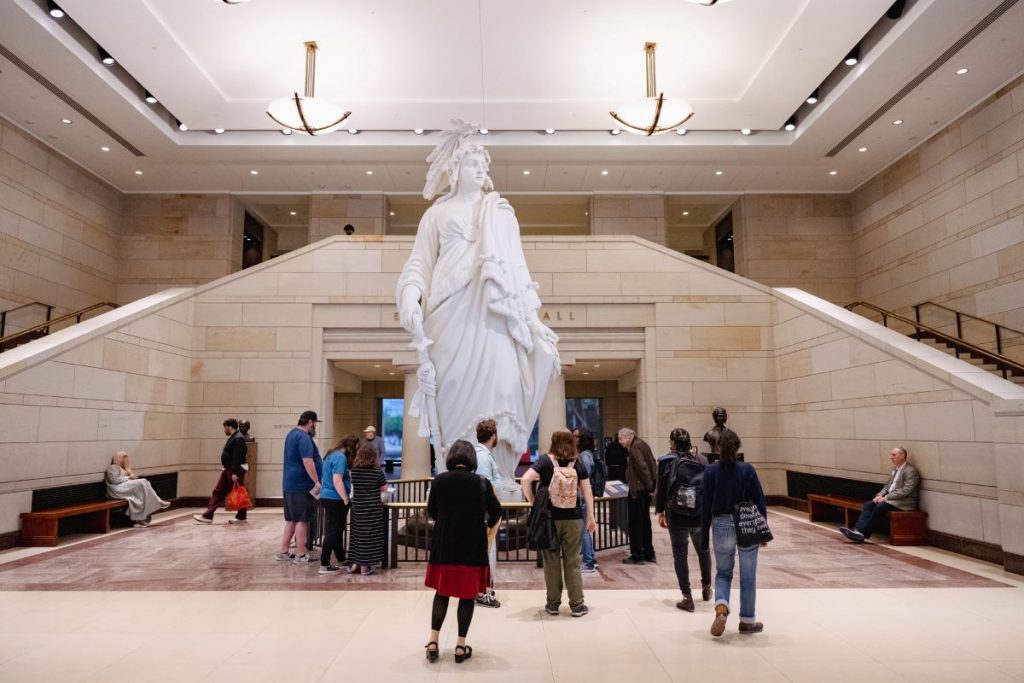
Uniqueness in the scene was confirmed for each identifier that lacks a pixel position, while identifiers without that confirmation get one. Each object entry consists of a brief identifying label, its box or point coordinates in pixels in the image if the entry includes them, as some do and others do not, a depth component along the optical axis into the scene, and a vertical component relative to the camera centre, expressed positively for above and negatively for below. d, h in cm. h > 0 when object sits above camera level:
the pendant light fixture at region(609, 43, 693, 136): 1120 +550
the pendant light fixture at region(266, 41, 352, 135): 1106 +544
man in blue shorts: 625 -60
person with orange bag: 907 -69
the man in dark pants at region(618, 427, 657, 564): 648 -79
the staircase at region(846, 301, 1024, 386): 953 +148
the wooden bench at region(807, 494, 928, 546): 750 -130
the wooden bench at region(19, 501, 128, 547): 748 -126
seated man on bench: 767 -99
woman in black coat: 356 -73
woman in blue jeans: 412 -63
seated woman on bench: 911 -105
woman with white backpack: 448 -70
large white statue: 591 +87
